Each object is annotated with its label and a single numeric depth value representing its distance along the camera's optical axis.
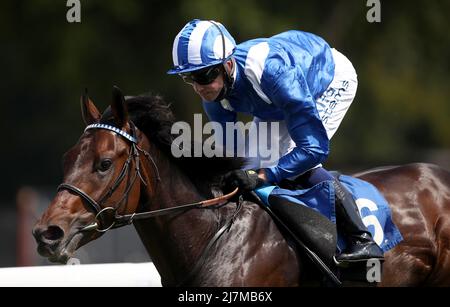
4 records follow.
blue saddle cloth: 10.12
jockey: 9.73
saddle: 9.93
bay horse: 9.14
